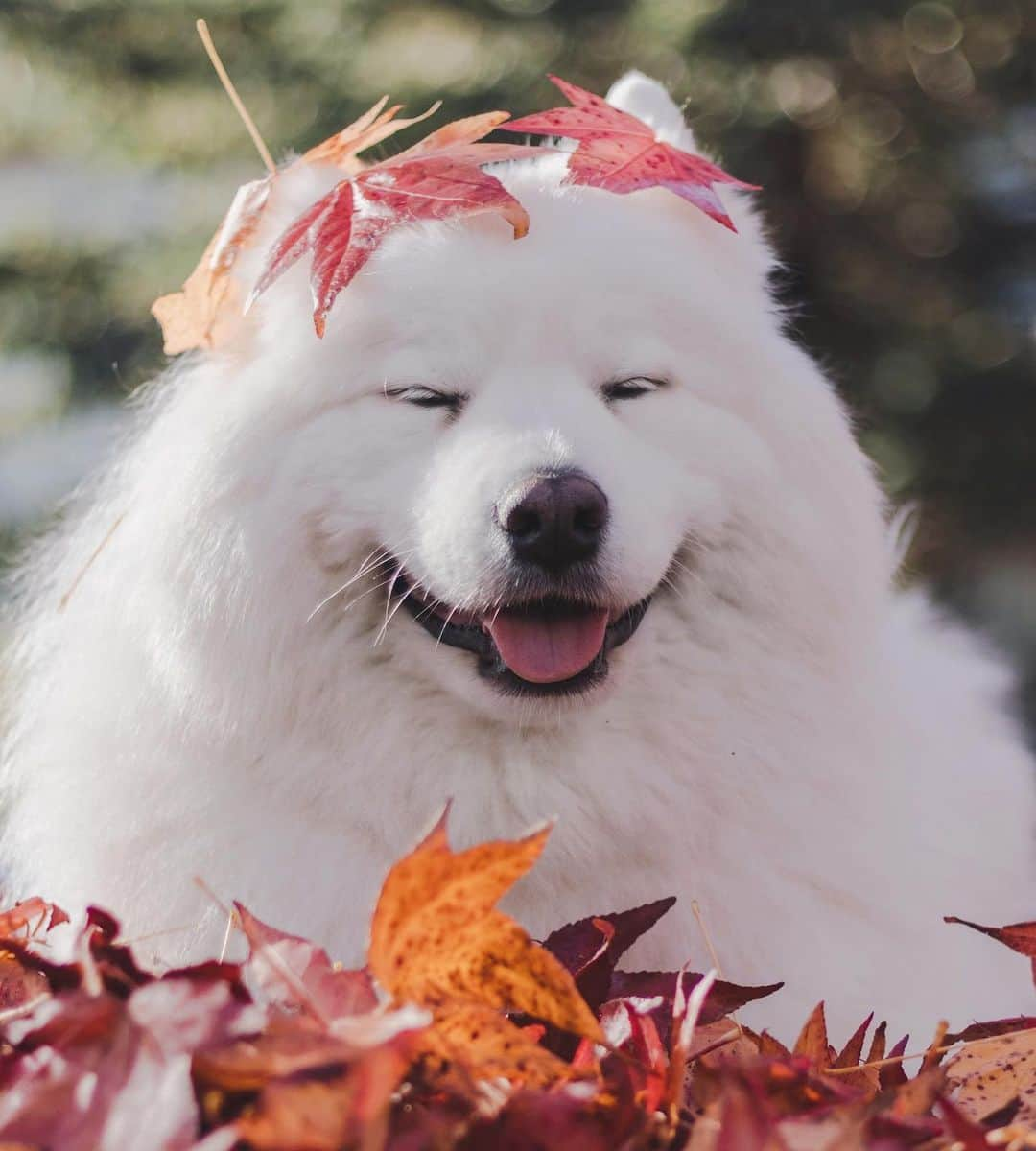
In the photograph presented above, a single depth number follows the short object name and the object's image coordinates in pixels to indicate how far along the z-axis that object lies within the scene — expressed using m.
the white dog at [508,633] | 1.76
